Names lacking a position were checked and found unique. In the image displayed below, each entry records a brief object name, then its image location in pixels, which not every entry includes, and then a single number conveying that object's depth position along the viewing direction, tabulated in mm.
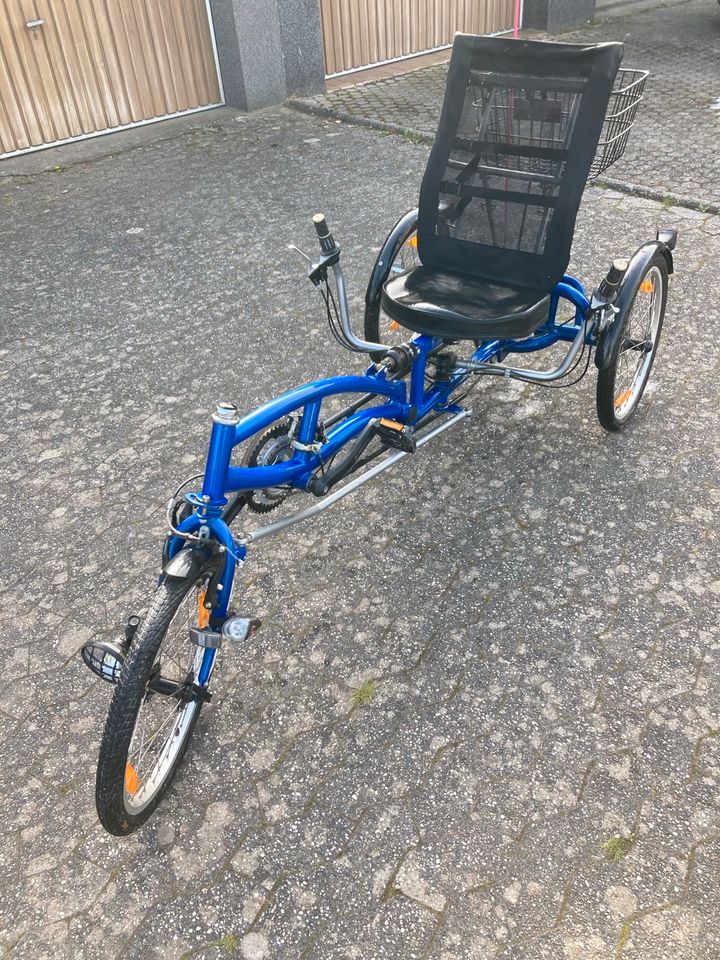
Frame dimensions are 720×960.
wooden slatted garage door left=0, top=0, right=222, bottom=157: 7191
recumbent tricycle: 2209
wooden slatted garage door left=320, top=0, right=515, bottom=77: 8727
